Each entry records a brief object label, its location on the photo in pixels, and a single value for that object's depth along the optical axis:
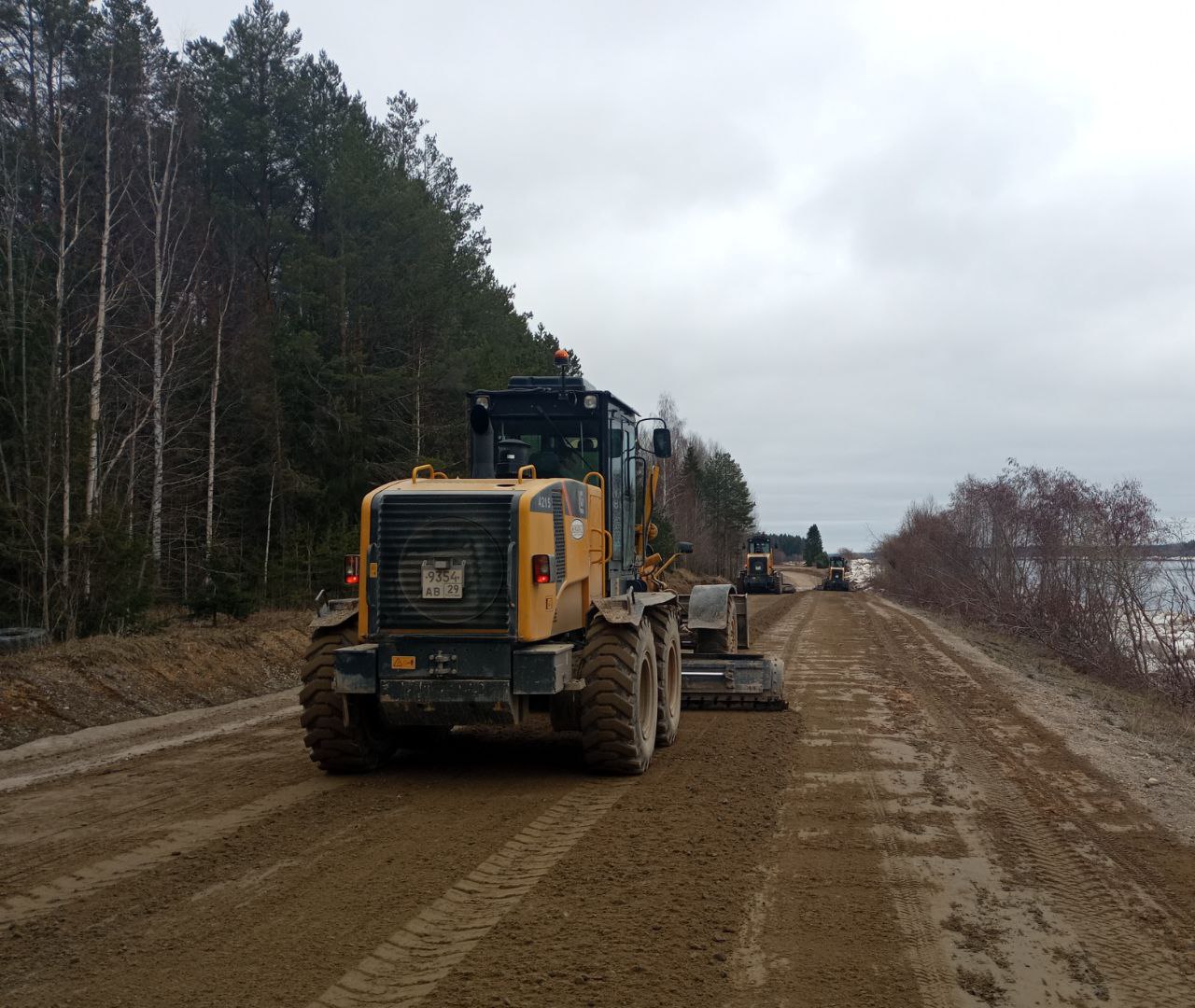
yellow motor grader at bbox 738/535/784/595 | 55.97
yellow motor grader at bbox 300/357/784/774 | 7.49
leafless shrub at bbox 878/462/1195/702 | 20.73
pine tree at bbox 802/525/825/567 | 153.25
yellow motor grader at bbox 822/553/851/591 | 62.94
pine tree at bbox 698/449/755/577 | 88.31
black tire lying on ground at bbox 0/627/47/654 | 12.64
